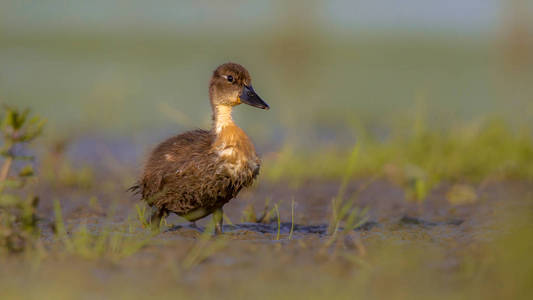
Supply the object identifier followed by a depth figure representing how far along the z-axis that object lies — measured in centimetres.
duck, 966
